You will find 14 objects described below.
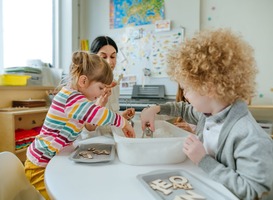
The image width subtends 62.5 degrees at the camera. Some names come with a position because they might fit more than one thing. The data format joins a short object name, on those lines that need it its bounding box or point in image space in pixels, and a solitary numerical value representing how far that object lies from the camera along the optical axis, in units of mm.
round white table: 491
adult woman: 1481
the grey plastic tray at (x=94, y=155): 673
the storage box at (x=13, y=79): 1943
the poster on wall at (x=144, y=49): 2609
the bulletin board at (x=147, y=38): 2508
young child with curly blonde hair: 511
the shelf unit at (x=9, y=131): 1736
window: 2256
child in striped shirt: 817
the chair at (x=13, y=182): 719
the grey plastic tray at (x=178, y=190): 478
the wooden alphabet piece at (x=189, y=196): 472
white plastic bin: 645
